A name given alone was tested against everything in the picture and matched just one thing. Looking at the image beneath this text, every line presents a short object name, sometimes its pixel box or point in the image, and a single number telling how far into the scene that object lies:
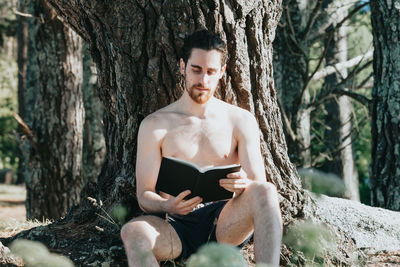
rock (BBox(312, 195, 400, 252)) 5.09
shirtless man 3.54
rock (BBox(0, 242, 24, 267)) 3.64
